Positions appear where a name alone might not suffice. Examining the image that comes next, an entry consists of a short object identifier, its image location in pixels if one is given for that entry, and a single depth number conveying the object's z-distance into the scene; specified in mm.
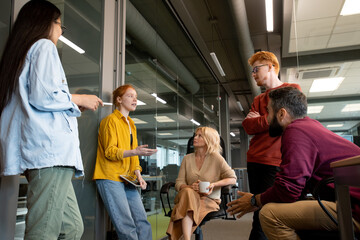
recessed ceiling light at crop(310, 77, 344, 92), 3948
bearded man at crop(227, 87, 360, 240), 1293
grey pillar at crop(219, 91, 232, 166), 9688
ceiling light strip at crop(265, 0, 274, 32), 4383
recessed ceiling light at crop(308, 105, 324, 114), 3911
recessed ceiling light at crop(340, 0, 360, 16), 3883
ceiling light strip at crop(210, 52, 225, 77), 5541
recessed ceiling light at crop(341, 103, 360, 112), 3781
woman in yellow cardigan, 2270
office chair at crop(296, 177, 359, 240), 1211
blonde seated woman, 2447
